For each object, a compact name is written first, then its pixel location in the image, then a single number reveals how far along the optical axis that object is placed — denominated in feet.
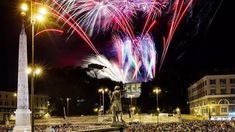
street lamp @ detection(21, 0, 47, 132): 67.21
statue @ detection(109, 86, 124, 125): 84.79
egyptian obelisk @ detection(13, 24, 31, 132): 135.44
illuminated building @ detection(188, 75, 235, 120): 355.97
